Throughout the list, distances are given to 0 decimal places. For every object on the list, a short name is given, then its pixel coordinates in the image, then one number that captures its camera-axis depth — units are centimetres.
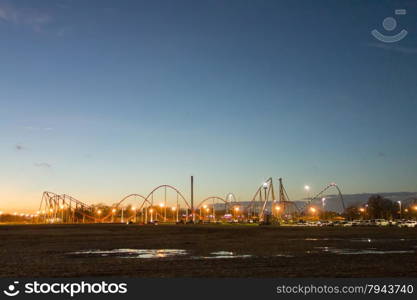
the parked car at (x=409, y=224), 9961
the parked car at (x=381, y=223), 11201
